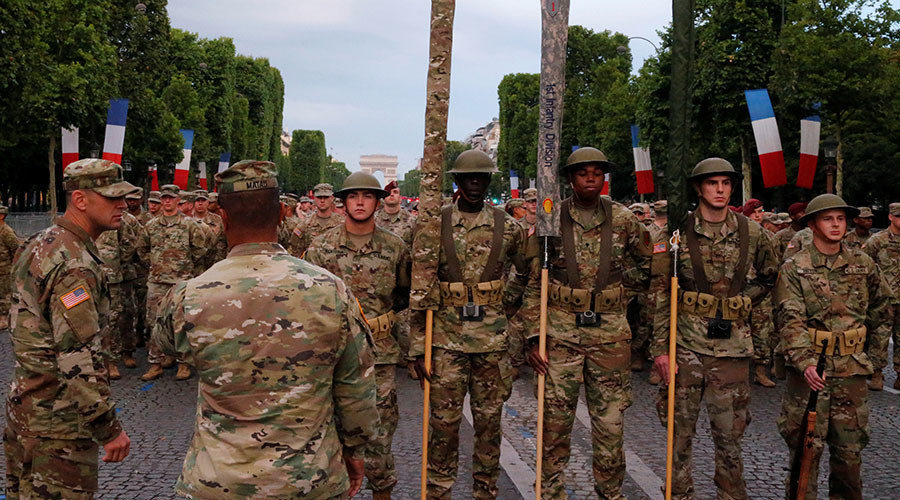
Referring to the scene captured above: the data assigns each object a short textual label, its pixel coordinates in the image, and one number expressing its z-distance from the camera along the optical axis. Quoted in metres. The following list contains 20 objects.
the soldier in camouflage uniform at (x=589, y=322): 4.58
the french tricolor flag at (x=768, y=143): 14.12
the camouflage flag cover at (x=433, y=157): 4.54
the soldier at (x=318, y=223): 10.28
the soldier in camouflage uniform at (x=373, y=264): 4.66
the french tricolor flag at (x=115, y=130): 16.34
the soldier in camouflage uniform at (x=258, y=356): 2.46
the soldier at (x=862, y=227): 9.63
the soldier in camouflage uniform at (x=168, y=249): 8.92
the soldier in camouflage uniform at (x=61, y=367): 3.35
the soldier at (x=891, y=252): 8.89
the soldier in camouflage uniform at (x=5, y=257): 12.16
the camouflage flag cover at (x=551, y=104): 4.64
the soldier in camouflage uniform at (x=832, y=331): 4.54
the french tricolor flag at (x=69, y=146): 17.50
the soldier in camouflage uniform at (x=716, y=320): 4.61
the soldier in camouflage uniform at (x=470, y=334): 4.66
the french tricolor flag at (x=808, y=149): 14.24
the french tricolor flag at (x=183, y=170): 23.39
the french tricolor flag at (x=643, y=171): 20.56
